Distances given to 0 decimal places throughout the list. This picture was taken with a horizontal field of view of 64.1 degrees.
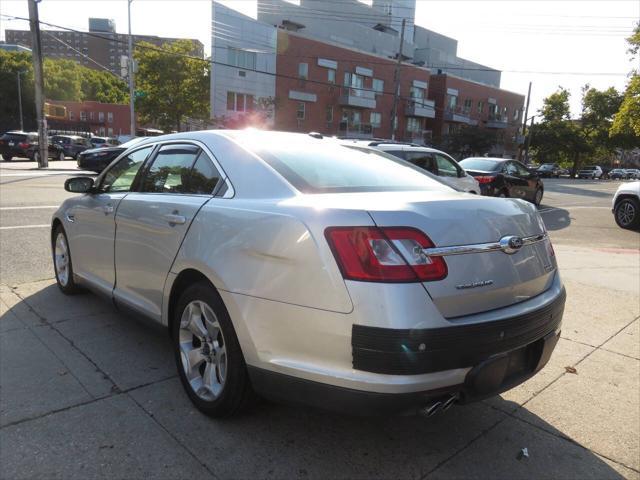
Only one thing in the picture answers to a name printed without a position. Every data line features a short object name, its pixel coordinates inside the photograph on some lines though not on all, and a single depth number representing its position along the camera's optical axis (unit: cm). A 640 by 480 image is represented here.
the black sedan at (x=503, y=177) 1310
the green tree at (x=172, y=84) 4056
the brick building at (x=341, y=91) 4322
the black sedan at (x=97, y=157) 1990
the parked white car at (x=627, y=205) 1150
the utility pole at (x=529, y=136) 5809
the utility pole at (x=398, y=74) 3727
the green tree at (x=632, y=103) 2502
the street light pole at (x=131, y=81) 3241
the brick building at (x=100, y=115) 7762
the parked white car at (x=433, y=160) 934
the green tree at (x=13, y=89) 6538
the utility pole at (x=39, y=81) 2211
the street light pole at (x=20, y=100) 6331
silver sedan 208
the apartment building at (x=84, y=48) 14376
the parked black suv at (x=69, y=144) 3052
